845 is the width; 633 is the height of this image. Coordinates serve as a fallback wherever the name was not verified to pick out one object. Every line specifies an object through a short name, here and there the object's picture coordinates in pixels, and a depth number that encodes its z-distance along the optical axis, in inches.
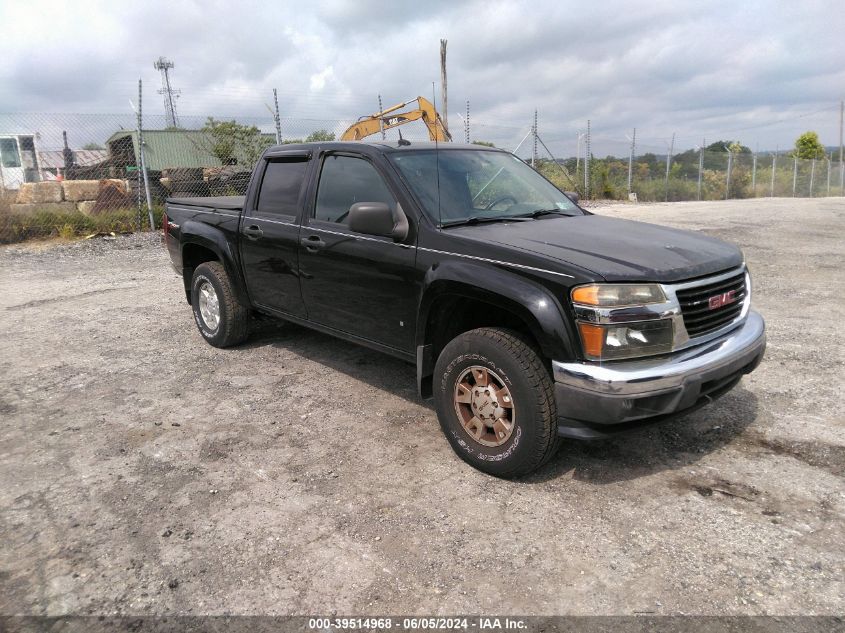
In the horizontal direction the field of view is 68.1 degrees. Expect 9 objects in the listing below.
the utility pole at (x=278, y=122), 554.3
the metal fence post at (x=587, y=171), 905.5
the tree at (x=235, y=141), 721.0
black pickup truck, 117.9
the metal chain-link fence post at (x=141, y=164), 514.7
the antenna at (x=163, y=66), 2336.4
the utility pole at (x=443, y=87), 726.5
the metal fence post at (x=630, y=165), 973.2
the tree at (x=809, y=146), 1939.0
